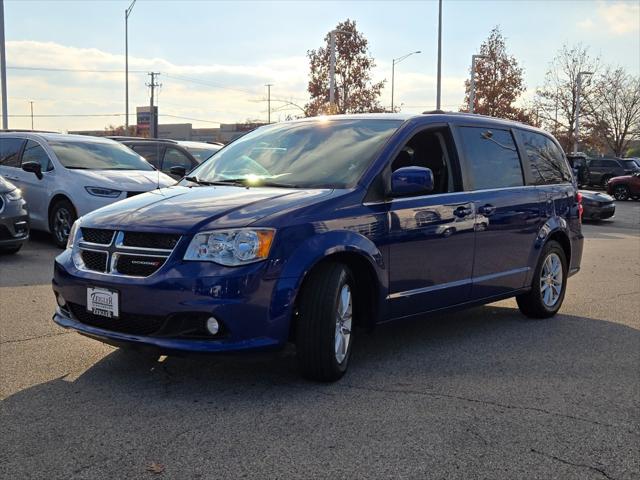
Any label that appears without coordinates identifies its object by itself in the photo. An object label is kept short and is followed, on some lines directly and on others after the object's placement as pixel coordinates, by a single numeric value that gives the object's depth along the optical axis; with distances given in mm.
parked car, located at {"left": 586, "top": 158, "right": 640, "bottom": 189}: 37000
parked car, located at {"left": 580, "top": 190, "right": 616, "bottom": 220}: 19172
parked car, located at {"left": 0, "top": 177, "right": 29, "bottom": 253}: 8938
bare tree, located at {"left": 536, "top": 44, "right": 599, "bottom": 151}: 49000
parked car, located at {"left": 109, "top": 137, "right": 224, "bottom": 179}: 13664
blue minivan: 3943
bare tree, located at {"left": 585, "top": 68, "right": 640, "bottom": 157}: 50688
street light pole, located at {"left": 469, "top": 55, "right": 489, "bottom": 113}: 33922
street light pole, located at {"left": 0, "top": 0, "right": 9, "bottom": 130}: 21891
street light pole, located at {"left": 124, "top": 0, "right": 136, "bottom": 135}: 33497
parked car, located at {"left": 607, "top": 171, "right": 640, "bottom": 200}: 30812
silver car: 9938
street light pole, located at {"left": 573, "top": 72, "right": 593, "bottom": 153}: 45375
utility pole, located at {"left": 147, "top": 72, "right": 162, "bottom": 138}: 56738
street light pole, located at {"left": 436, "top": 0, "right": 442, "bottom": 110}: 29250
